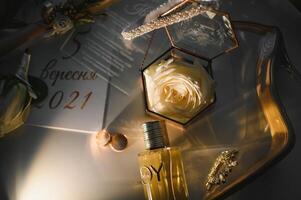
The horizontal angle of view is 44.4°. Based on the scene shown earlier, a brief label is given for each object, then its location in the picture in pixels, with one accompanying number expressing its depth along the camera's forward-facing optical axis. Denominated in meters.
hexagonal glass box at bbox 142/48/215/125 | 0.75
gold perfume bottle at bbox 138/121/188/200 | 0.74
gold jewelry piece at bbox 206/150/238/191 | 0.75
